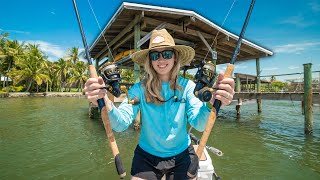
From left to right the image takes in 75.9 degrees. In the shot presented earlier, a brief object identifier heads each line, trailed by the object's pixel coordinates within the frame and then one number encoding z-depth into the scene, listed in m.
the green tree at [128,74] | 57.96
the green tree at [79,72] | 55.22
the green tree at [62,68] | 54.78
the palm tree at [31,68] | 43.81
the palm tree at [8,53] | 44.62
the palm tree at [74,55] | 59.12
